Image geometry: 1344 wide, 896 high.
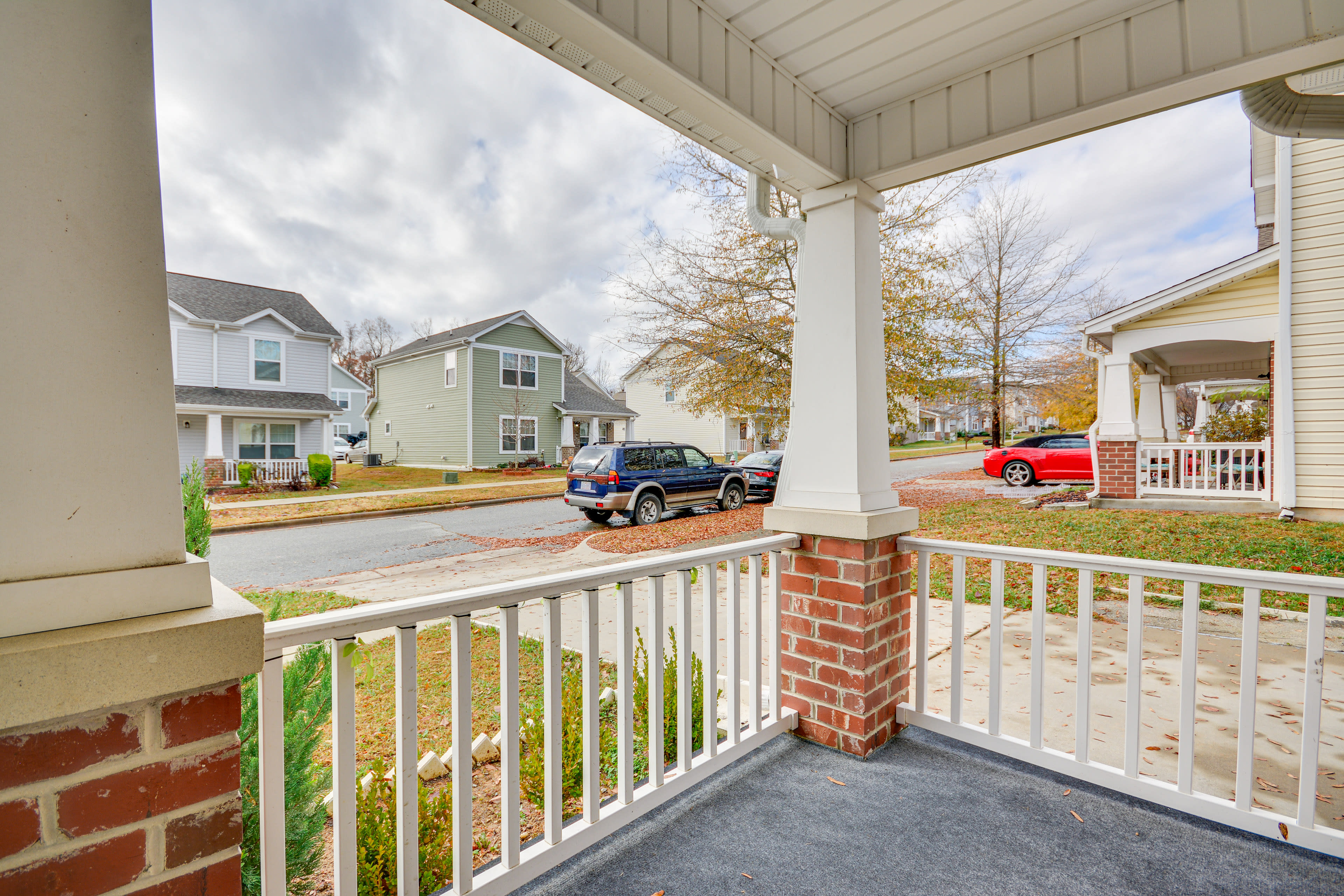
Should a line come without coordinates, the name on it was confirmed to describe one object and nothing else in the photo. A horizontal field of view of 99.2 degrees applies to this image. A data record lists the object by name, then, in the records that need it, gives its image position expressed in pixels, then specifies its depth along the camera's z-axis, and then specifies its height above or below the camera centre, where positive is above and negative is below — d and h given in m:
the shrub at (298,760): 1.19 -0.66
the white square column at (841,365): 2.05 +0.27
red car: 9.88 -0.46
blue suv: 7.54 -0.54
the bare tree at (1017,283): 9.83 +2.73
